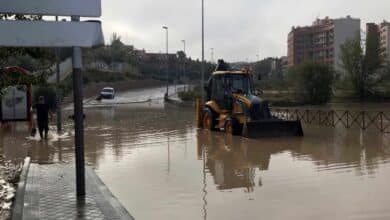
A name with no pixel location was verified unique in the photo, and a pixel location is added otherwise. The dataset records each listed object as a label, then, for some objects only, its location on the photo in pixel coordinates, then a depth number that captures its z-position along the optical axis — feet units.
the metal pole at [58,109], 64.90
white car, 205.98
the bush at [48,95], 96.12
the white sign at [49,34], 22.44
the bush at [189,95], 175.63
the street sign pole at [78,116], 25.79
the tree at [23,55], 26.37
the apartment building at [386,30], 410.93
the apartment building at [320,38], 381.40
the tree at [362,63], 187.42
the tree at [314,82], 156.46
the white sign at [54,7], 22.74
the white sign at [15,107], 73.10
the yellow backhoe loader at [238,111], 61.93
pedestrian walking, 61.18
